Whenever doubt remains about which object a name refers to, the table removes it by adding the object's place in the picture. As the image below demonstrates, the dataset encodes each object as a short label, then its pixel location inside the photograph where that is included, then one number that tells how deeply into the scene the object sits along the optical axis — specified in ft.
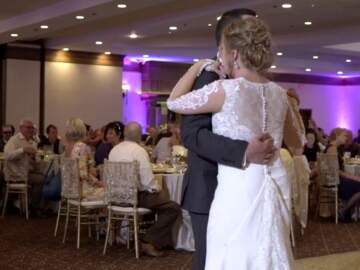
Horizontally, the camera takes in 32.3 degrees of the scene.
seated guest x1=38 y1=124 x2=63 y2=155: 34.33
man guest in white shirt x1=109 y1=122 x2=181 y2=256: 19.34
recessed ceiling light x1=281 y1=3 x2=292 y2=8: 29.32
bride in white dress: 6.98
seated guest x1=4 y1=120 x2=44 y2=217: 26.94
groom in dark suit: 6.95
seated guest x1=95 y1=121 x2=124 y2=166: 24.73
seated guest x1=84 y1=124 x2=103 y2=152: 32.73
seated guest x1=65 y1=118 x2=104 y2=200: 21.22
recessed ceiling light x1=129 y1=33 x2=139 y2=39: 40.27
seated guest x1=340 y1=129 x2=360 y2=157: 31.94
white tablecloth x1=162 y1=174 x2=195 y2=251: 20.40
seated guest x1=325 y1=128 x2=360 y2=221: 27.20
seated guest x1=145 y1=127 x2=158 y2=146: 40.83
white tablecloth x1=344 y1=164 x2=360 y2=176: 28.50
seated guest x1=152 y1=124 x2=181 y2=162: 28.45
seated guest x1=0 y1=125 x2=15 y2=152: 33.60
